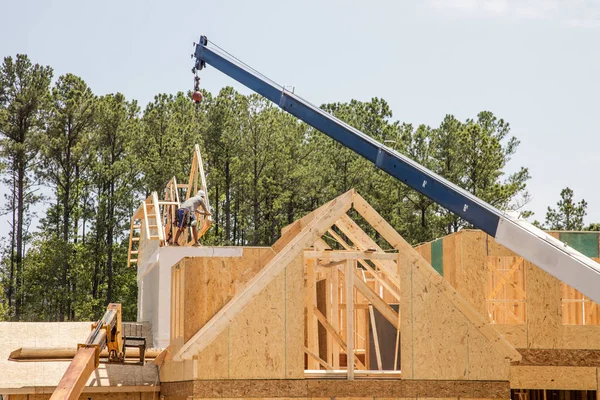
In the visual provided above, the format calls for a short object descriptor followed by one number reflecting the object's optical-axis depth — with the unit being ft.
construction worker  86.63
